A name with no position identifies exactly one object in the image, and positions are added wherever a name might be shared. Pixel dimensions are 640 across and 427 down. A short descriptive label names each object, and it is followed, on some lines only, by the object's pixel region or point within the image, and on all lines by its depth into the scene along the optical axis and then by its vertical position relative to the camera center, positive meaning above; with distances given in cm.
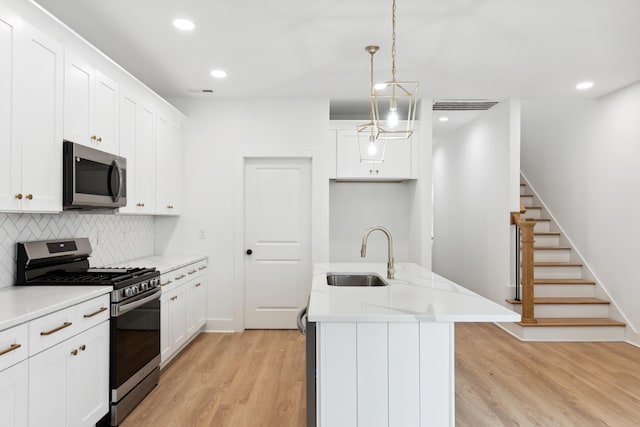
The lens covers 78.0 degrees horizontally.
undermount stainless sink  301 -47
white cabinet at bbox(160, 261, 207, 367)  327 -85
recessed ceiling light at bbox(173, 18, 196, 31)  275 +136
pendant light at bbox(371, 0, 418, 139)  420 +137
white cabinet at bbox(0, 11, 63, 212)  197 +52
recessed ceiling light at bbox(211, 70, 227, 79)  370 +136
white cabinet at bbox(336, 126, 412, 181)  458 +65
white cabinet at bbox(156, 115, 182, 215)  385 +51
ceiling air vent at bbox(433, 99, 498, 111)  466 +139
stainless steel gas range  241 -57
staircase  418 -93
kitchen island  178 -70
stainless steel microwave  240 +25
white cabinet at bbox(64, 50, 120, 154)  246 +75
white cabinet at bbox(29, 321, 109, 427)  181 -84
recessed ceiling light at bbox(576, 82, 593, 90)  401 +137
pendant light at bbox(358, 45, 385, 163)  451 +81
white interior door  457 -26
